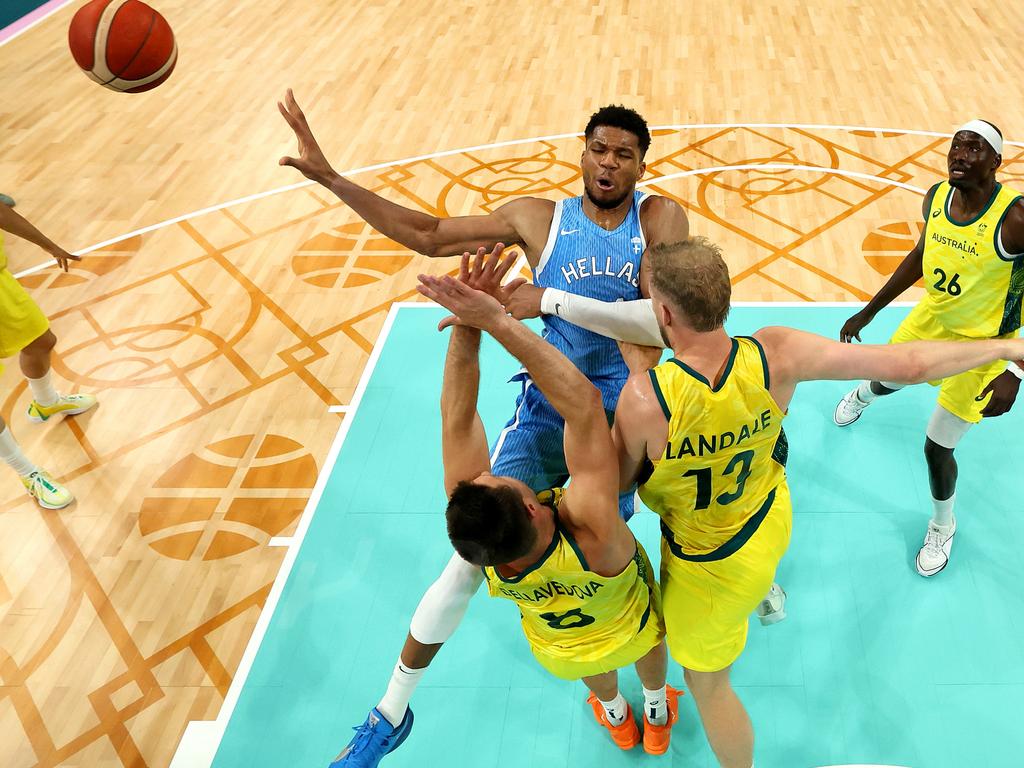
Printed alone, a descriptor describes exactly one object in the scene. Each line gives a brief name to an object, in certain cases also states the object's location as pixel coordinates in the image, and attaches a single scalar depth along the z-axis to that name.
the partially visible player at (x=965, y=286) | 3.09
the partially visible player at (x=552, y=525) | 2.10
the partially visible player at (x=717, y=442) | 2.24
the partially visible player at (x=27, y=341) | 3.98
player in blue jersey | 2.93
